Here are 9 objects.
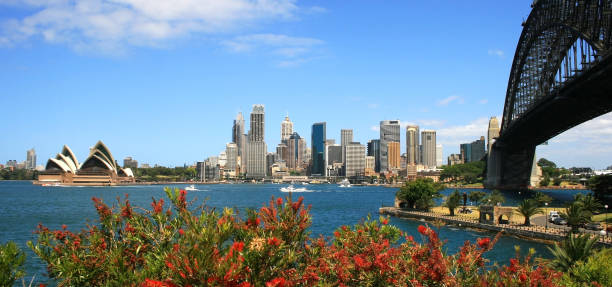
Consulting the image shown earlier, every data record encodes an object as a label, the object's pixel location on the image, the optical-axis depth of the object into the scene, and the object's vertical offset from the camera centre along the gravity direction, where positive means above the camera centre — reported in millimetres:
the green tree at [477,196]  83688 -3282
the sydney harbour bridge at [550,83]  59281 +13545
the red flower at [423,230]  11289 -1156
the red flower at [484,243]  10842 -1363
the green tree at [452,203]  68625 -3579
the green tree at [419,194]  76500 -2802
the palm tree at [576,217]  46375 -3556
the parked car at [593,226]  47781 -4516
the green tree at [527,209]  53250 -3335
